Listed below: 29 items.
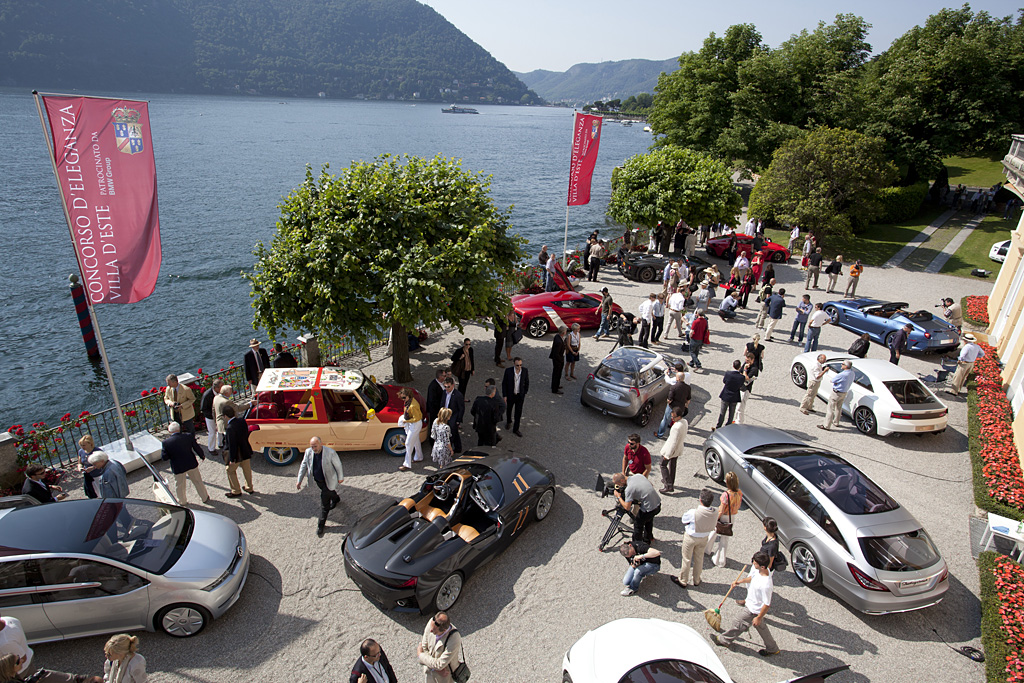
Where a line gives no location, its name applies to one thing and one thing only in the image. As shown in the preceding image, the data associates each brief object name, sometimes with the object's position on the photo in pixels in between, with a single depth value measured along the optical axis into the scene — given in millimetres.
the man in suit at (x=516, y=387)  12359
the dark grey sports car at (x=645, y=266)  24906
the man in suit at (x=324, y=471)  9039
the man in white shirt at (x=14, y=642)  5742
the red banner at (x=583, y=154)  21859
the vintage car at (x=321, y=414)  10867
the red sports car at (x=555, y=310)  18078
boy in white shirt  6984
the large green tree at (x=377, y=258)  11883
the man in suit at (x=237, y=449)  9664
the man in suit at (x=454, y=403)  11281
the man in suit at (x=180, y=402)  10930
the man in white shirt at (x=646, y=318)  17359
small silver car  12938
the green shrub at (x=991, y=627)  7055
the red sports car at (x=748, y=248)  26609
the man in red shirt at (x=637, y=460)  9844
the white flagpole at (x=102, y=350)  8836
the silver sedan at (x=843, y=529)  7738
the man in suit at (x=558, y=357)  14383
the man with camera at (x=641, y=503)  8414
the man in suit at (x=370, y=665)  5559
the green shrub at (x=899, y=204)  39500
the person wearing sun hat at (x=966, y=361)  14988
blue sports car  17578
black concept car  7488
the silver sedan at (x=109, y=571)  6645
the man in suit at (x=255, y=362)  12883
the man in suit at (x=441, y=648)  5902
